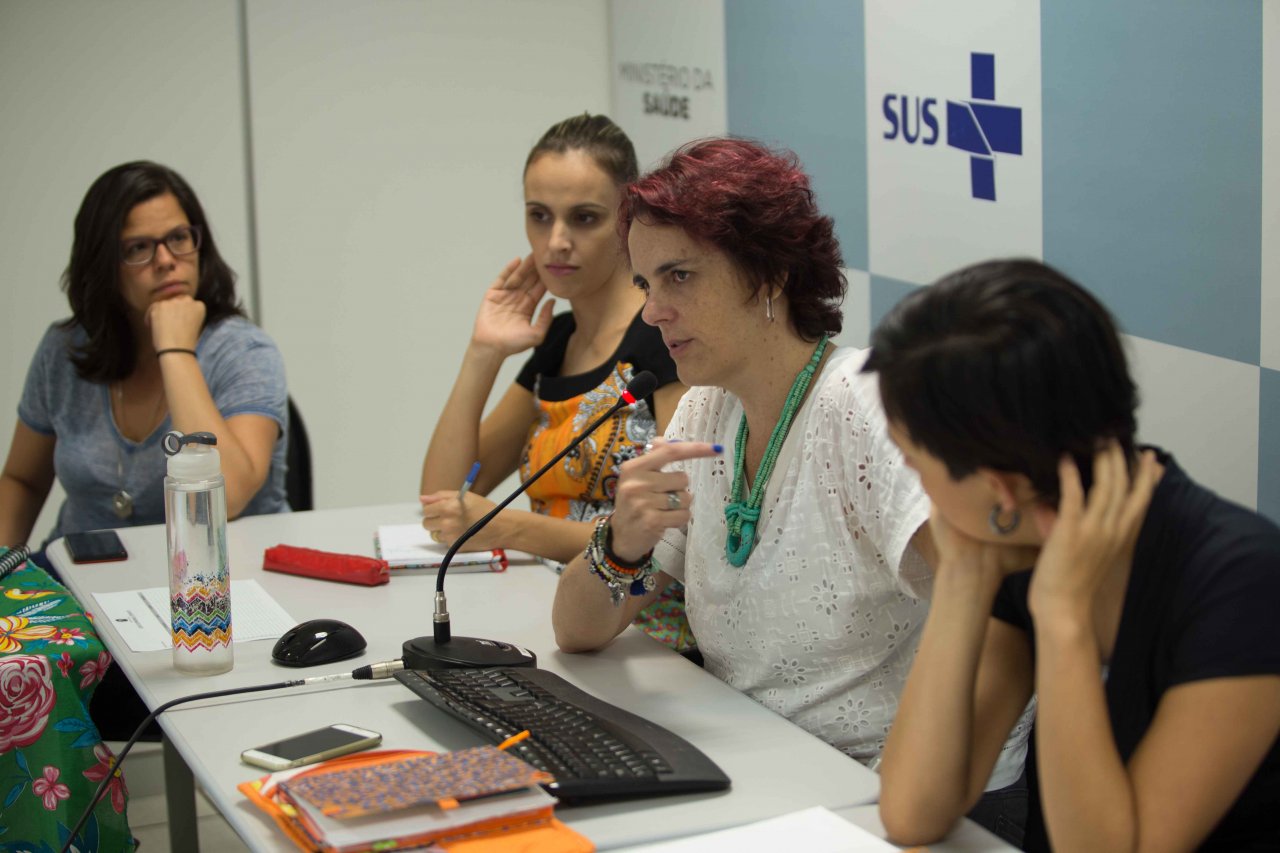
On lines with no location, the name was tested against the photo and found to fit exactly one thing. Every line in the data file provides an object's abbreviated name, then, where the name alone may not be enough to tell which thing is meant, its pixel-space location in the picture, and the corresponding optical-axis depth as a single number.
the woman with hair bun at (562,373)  2.18
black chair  2.92
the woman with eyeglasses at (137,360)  2.66
